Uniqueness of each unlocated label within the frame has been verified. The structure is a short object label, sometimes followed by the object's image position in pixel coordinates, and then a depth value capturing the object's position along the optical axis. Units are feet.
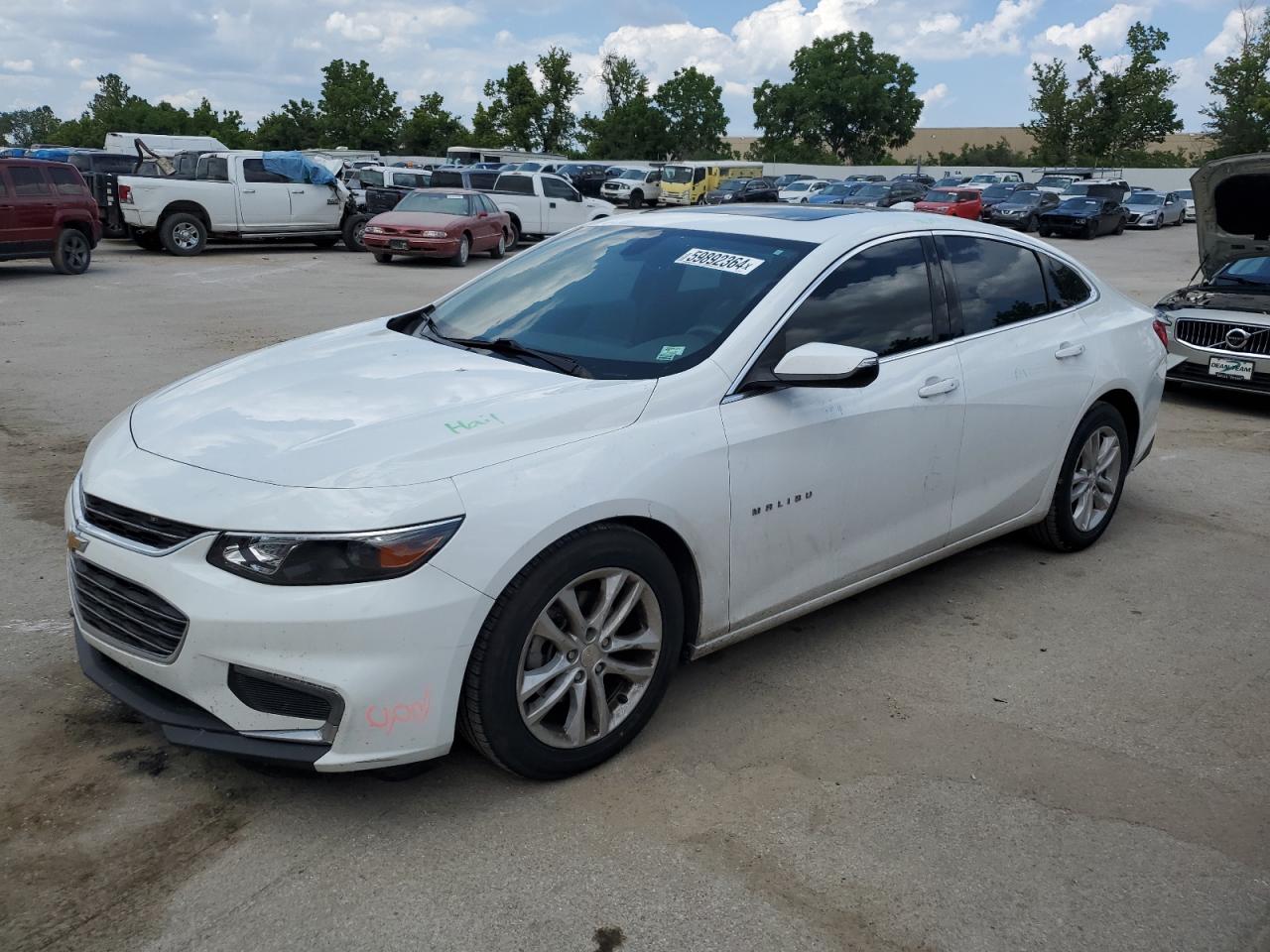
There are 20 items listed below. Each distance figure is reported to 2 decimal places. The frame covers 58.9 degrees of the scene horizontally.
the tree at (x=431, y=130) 241.35
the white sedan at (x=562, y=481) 9.65
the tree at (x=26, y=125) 429.95
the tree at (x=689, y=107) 270.26
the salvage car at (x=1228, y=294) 30.17
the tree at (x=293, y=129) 250.16
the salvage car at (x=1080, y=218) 115.34
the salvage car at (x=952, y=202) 108.58
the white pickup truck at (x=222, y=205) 68.80
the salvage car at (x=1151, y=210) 137.28
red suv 53.52
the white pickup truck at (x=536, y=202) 86.12
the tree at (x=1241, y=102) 206.28
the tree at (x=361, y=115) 241.35
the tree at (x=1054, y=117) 255.70
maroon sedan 69.46
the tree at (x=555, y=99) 253.03
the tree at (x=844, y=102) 292.20
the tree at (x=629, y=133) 268.21
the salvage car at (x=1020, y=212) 120.16
